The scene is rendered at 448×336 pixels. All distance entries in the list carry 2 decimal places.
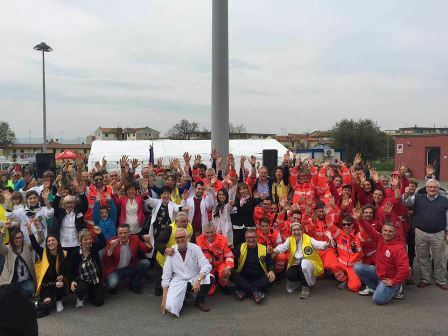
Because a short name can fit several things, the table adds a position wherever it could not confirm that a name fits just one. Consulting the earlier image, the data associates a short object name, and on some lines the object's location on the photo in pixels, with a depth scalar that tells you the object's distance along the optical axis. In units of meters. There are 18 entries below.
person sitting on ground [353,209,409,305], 5.27
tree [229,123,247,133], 85.69
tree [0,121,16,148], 68.19
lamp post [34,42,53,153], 24.83
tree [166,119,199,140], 73.74
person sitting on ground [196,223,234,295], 5.70
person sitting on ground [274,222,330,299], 5.73
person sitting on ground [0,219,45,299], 5.19
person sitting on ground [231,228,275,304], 5.59
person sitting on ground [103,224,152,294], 5.83
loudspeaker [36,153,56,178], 15.38
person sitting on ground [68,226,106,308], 5.33
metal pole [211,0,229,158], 12.00
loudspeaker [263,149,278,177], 11.52
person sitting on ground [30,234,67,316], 5.23
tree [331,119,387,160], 49.91
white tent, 20.17
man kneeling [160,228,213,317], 5.18
